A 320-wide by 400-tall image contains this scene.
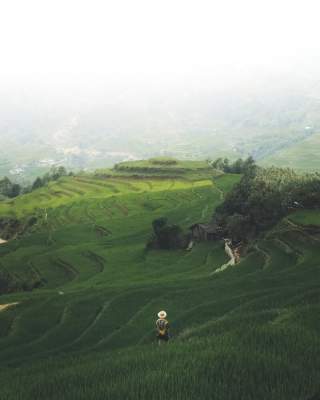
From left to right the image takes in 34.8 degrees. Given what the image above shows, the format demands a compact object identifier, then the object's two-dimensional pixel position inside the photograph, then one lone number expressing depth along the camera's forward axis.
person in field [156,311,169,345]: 20.27
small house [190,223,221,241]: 82.05
